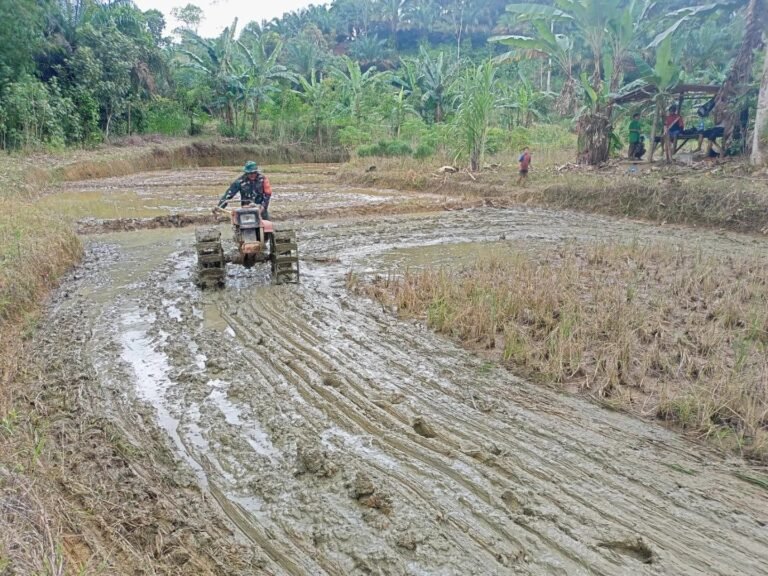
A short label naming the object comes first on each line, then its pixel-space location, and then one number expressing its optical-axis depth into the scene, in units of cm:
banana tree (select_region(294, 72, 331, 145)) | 2931
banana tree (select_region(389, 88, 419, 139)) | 2729
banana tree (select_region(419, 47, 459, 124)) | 2805
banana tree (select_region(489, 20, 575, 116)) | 1809
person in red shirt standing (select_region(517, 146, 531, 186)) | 1647
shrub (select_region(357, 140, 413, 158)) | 2466
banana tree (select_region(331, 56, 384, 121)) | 3033
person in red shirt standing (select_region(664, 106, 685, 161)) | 1564
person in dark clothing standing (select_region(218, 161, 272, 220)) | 812
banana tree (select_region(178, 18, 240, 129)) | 2763
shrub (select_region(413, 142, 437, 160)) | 2333
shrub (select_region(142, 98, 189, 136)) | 2895
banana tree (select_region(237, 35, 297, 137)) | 2836
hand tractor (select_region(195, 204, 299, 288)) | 725
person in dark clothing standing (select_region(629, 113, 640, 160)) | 1776
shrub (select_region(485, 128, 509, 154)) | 2347
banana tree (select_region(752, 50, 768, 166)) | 1295
